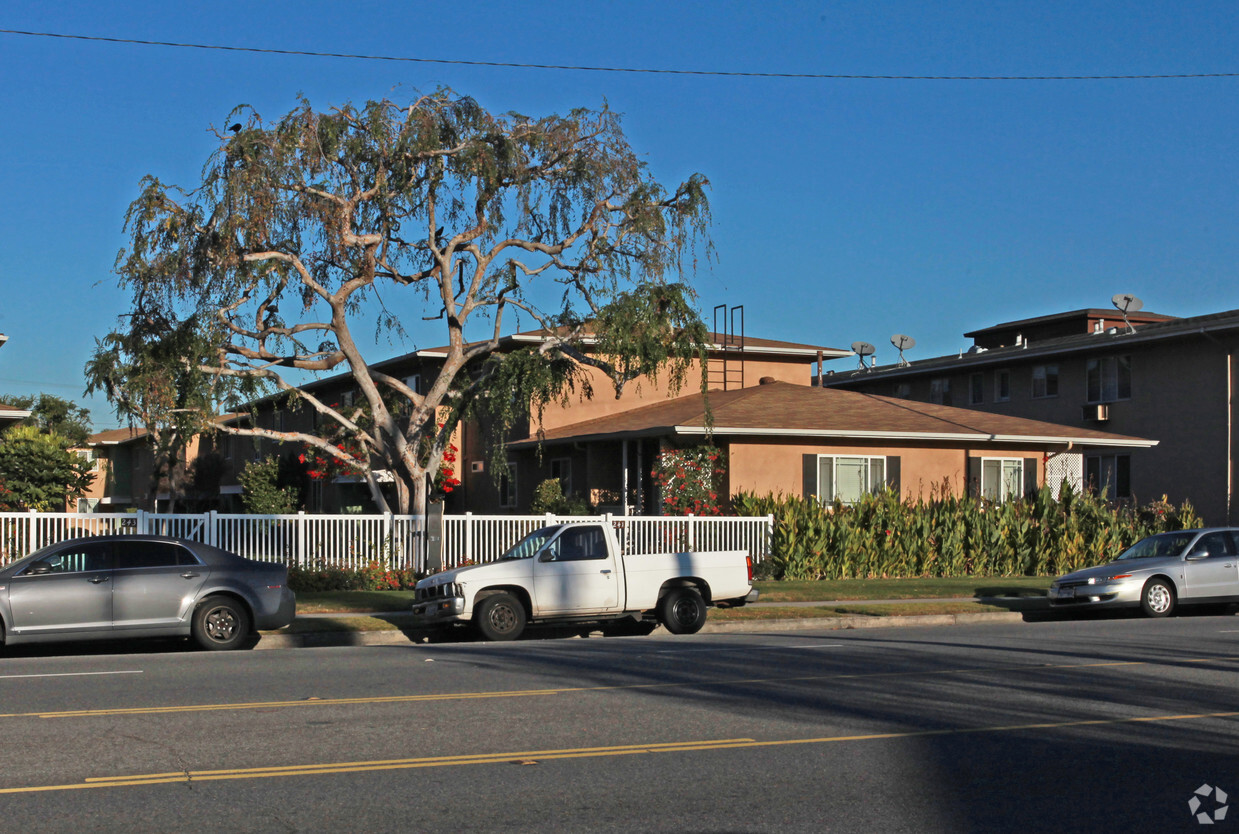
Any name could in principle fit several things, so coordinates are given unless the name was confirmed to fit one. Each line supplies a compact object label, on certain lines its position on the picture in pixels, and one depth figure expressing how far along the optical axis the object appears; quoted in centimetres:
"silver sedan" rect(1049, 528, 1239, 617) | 1988
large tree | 2338
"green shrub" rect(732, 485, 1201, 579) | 2642
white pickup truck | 1647
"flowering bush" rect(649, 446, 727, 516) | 2758
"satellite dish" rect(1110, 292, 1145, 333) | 4038
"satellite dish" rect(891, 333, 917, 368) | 5091
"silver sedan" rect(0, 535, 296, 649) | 1468
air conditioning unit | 3803
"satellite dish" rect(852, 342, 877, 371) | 4741
